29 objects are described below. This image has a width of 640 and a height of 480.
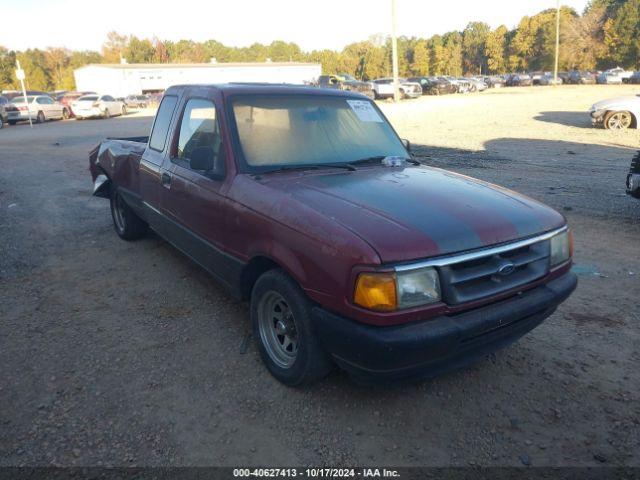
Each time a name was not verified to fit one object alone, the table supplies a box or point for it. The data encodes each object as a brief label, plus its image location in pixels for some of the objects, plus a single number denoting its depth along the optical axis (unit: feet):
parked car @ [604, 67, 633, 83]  183.52
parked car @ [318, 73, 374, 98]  127.24
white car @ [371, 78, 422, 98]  125.08
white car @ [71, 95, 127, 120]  97.60
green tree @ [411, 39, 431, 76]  323.37
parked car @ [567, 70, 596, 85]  197.36
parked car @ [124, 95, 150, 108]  151.12
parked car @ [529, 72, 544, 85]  215.10
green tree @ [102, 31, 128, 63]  327.26
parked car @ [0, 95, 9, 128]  87.20
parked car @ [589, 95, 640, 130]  48.11
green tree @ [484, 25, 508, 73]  298.97
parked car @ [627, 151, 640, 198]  20.51
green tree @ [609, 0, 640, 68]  219.41
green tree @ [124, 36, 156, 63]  328.49
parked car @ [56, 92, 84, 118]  100.37
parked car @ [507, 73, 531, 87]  213.81
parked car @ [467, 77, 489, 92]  169.60
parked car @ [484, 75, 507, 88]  214.61
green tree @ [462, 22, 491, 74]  322.14
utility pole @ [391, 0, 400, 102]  106.11
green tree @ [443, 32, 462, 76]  317.01
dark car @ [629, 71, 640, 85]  174.50
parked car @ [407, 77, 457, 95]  156.66
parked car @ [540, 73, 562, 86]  200.59
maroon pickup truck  7.91
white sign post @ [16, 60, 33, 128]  80.20
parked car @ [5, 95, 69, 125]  88.75
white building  219.00
